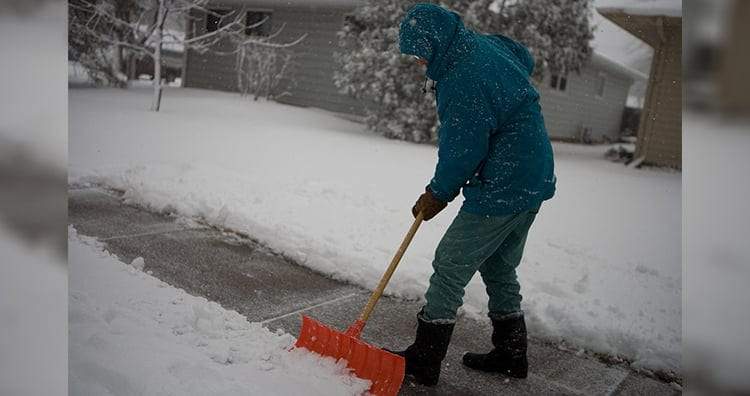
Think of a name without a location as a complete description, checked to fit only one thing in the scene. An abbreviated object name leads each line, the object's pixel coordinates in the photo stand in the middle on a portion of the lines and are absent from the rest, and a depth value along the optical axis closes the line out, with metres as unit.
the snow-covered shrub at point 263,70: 12.45
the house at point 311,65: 12.76
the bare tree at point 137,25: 9.24
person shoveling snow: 2.12
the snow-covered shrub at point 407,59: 10.00
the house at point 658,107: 9.13
